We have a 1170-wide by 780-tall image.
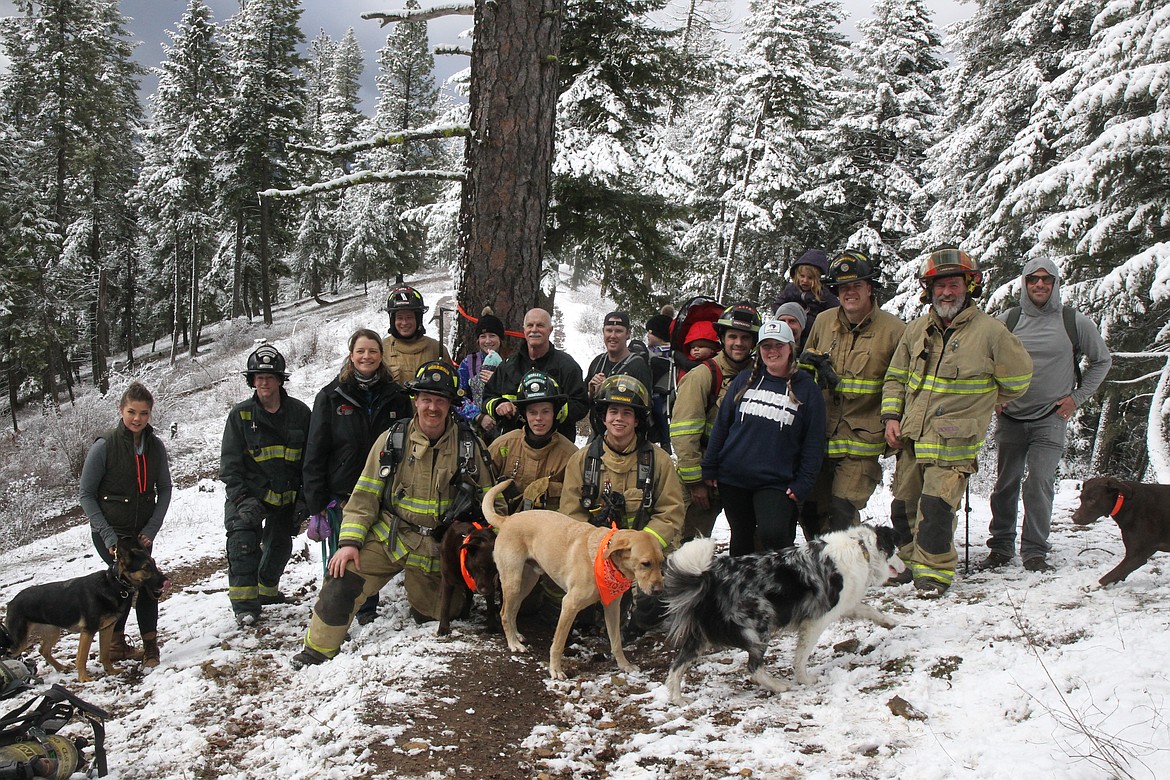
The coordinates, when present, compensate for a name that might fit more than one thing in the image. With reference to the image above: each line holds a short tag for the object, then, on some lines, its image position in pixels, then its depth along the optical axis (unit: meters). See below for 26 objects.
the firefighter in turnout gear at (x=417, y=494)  5.46
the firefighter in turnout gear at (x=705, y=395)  5.67
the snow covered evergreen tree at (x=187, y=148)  30.14
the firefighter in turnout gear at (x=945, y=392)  4.83
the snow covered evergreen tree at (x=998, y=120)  13.75
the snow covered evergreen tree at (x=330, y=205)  41.91
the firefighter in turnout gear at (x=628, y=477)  5.26
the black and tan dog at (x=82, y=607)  5.12
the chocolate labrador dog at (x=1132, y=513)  4.37
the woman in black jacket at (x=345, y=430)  5.88
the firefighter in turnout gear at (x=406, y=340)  6.79
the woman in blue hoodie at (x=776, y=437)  5.00
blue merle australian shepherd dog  4.04
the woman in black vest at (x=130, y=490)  5.45
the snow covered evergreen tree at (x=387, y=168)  39.72
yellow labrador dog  4.36
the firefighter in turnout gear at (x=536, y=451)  5.75
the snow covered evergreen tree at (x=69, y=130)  25.98
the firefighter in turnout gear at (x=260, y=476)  6.03
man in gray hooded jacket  5.37
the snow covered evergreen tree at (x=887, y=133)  21.19
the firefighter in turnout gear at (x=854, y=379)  5.38
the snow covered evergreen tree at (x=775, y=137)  22.84
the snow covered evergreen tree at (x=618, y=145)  14.74
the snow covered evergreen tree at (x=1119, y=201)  8.84
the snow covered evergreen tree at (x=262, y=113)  30.25
